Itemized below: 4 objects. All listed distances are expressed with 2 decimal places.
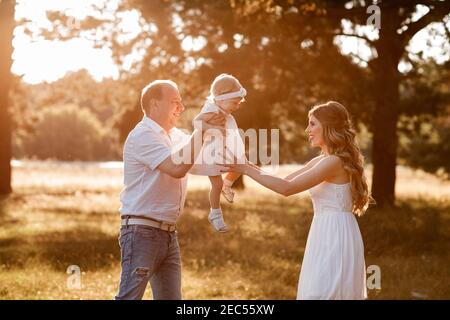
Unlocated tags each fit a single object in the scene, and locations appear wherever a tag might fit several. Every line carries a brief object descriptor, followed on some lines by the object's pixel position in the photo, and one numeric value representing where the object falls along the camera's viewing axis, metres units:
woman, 5.35
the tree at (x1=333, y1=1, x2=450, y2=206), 18.89
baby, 5.65
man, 5.25
